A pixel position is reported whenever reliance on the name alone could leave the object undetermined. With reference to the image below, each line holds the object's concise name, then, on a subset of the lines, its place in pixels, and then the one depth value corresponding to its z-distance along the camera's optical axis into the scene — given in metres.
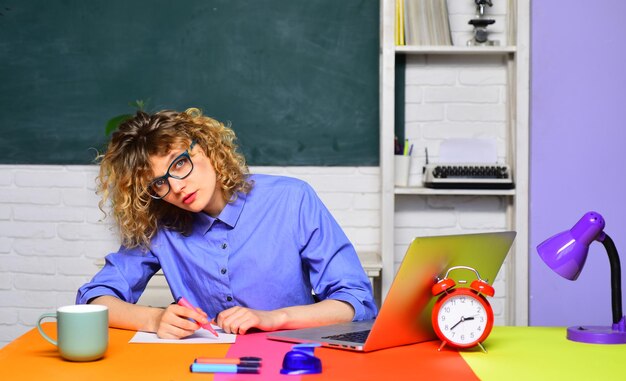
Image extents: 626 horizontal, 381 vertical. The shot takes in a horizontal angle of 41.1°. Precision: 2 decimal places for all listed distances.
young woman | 1.96
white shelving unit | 3.26
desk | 1.40
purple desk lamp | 1.66
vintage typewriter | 3.30
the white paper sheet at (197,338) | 1.65
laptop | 1.51
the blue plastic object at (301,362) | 1.40
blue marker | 1.39
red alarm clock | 1.57
